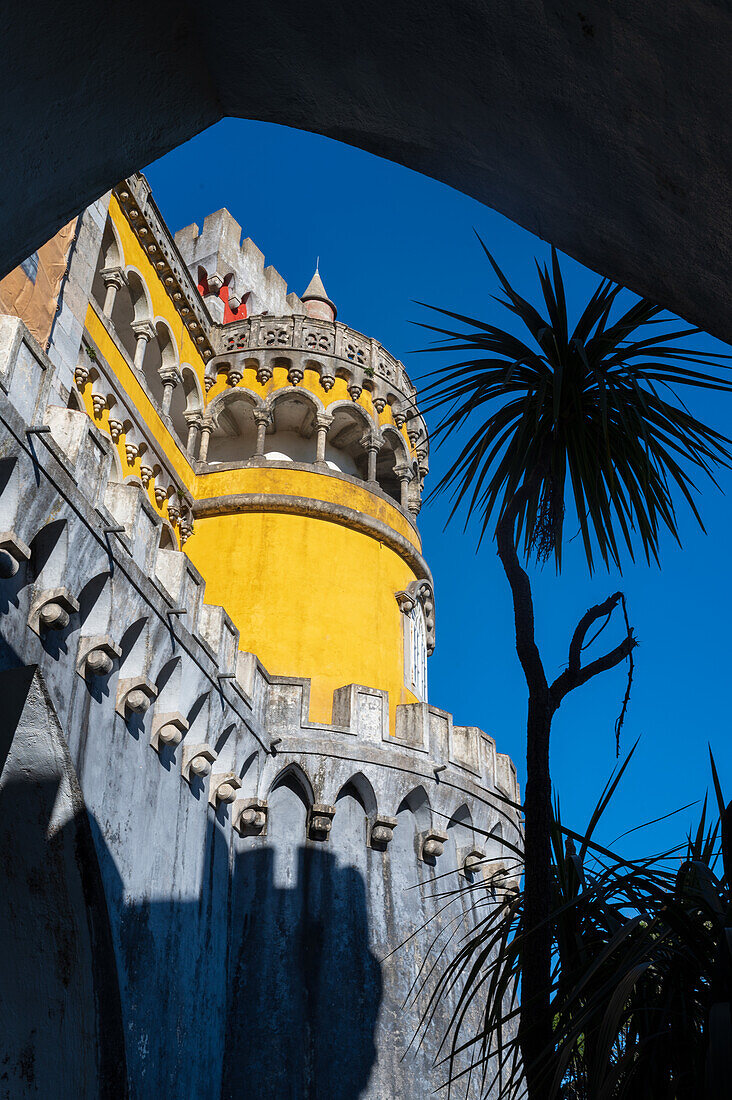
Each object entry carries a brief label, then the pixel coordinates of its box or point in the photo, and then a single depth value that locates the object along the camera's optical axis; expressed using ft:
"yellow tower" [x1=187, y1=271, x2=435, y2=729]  53.78
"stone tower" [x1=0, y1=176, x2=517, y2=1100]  29.58
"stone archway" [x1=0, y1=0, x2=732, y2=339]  6.87
